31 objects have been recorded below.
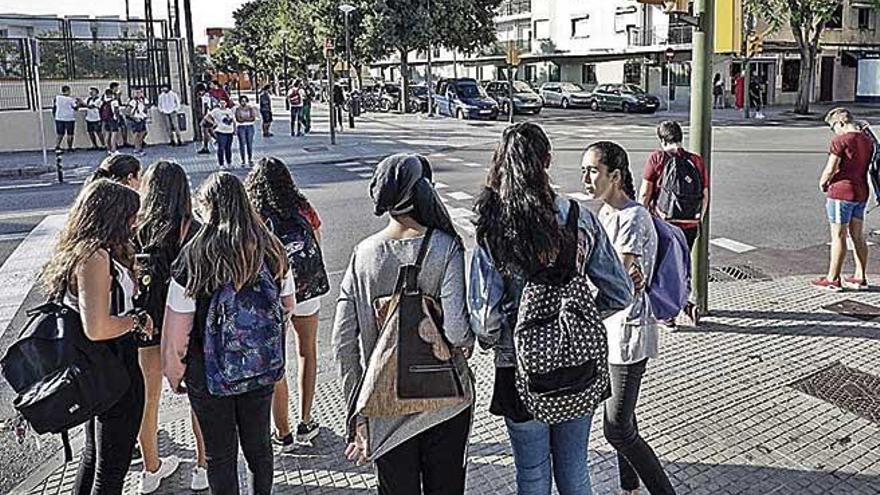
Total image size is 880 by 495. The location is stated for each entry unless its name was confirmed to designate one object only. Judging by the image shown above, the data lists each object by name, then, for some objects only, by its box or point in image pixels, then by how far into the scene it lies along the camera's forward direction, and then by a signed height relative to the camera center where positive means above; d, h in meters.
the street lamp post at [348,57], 29.39 +1.94
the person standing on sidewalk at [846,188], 7.25 -0.82
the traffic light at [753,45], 28.62 +1.84
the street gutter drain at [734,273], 8.31 -1.79
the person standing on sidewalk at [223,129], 17.43 -0.32
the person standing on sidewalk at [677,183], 6.18 -0.62
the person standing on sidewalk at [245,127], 17.98 -0.31
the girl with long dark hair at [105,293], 3.27 -0.70
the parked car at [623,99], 37.69 +0.16
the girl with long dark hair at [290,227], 4.23 -0.62
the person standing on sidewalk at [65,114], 21.64 +0.11
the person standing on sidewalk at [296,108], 26.81 +0.11
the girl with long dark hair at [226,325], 3.24 -0.84
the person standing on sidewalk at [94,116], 22.09 +0.05
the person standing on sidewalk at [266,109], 26.09 +0.12
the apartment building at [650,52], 42.50 +2.78
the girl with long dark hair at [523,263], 2.84 -0.56
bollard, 16.91 -1.02
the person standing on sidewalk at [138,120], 21.58 -0.09
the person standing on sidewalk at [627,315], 3.46 -0.91
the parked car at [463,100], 32.81 +0.28
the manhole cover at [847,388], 4.99 -1.86
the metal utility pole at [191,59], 24.31 +1.64
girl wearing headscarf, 2.89 -0.73
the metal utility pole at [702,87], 6.46 +0.10
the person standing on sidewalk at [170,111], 23.00 +0.13
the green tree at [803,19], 32.33 +3.11
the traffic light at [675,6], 6.21 +0.71
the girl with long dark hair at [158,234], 3.62 -0.53
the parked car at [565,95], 41.91 +0.48
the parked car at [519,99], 36.94 +0.28
